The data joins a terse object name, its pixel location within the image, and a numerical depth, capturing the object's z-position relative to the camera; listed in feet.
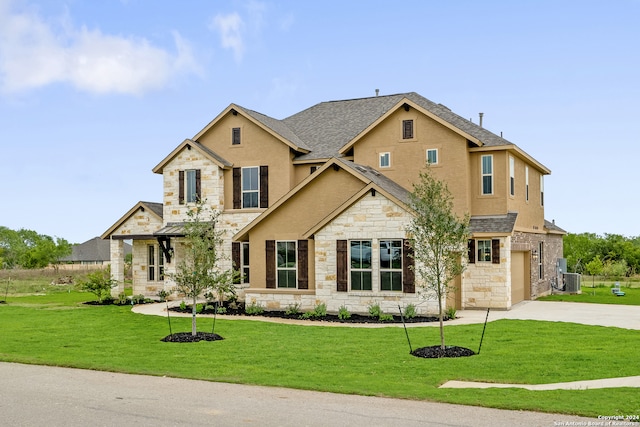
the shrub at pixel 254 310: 80.69
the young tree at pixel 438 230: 49.49
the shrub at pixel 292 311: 78.23
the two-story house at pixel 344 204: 77.00
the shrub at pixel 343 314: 73.41
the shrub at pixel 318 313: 75.20
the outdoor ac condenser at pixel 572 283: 110.83
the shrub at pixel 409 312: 72.38
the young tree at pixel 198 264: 61.31
